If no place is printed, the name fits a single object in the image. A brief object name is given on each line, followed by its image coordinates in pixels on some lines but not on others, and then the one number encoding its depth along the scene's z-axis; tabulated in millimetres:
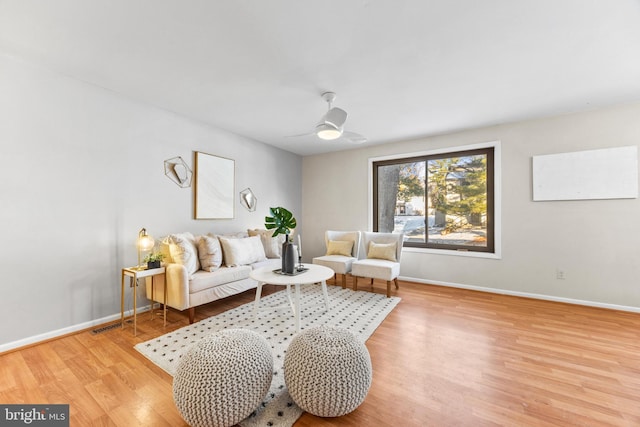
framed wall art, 3621
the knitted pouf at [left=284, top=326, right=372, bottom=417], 1399
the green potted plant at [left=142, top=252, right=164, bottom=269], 2668
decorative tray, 2745
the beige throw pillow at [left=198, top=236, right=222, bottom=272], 3080
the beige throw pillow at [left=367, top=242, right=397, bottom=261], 3961
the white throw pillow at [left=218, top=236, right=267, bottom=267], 3335
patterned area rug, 1541
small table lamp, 2727
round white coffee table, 2475
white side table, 2509
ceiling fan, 2652
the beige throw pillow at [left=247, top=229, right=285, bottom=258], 4078
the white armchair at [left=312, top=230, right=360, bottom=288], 3930
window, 3971
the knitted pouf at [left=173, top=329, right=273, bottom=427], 1286
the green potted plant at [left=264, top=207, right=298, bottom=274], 2789
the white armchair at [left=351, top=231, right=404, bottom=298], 3557
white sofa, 2664
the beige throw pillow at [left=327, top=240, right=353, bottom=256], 4324
